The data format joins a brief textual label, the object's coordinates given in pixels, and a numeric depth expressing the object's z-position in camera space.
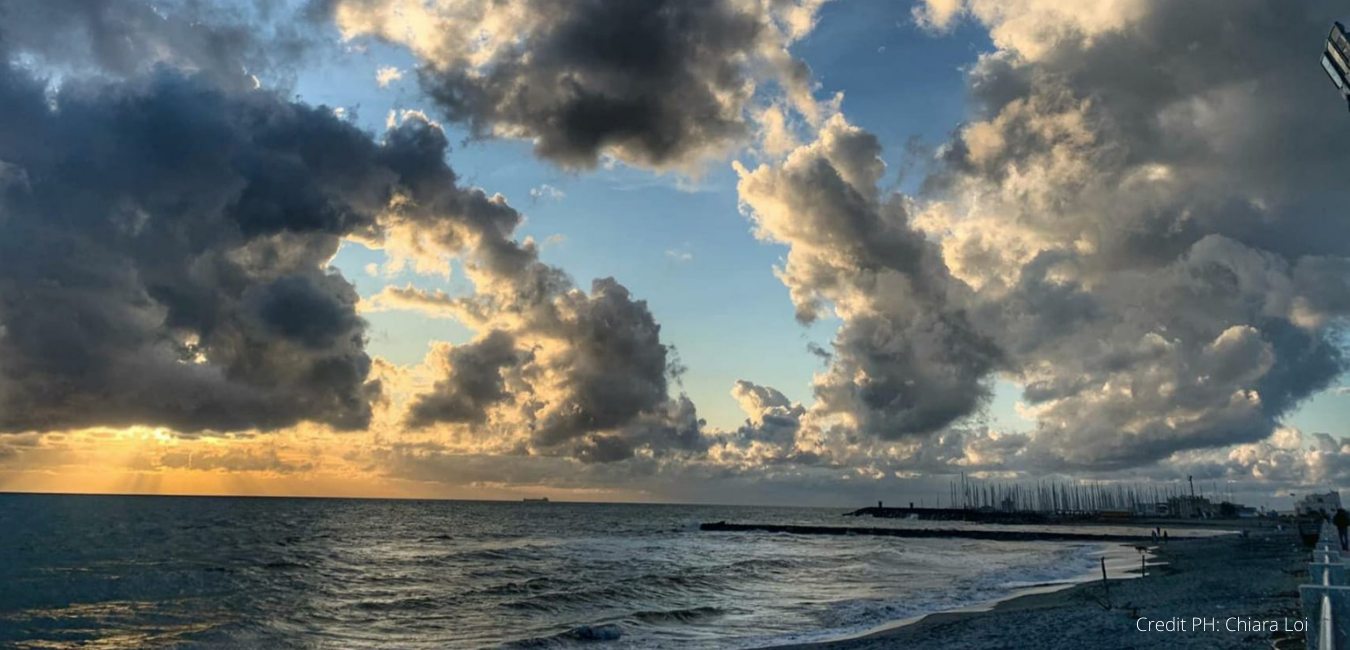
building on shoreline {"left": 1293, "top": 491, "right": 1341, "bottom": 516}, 142.68
